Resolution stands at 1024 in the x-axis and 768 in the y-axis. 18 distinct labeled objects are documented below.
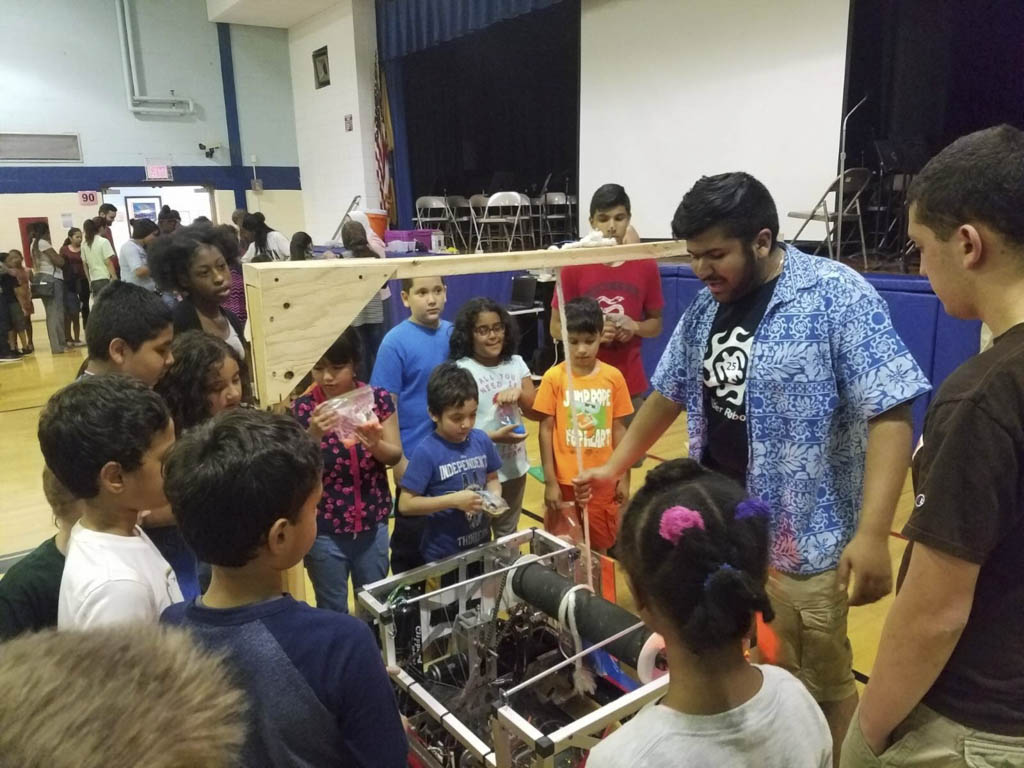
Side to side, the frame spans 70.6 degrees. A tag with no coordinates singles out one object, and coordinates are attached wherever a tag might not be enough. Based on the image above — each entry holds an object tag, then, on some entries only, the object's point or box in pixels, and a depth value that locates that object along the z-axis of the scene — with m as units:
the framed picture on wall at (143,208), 10.76
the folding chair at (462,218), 9.54
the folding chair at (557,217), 8.76
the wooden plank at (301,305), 1.35
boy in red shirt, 2.97
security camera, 10.89
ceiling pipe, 9.99
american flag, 9.31
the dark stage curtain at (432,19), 7.14
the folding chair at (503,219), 8.54
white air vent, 9.59
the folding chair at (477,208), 9.08
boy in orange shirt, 2.61
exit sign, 10.52
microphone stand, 5.14
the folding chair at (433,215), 9.48
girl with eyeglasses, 2.64
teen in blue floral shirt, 1.45
